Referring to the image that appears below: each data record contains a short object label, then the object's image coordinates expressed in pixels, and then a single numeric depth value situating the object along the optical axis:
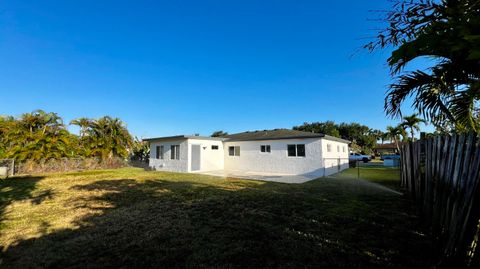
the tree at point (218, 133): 53.02
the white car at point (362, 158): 28.95
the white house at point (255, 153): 13.73
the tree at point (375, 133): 48.32
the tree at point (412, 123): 21.70
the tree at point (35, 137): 15.13
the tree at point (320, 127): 45.53
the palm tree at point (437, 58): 1.85
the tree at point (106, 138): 18.61
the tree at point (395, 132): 24.48
